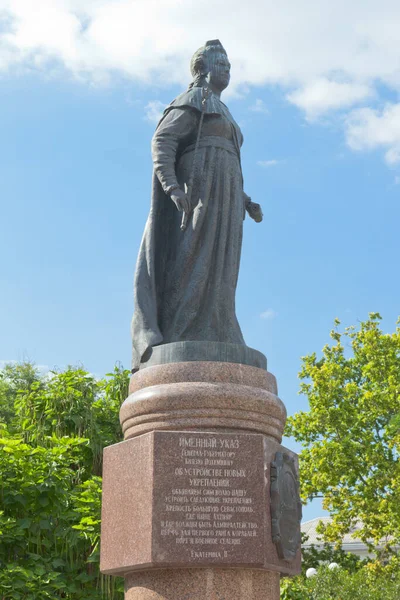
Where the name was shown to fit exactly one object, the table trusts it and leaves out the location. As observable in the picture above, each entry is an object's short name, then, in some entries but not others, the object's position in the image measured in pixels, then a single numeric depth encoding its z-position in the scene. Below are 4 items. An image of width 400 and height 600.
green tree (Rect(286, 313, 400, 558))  25.21
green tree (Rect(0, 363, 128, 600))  11.82
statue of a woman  8.44
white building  47.67
